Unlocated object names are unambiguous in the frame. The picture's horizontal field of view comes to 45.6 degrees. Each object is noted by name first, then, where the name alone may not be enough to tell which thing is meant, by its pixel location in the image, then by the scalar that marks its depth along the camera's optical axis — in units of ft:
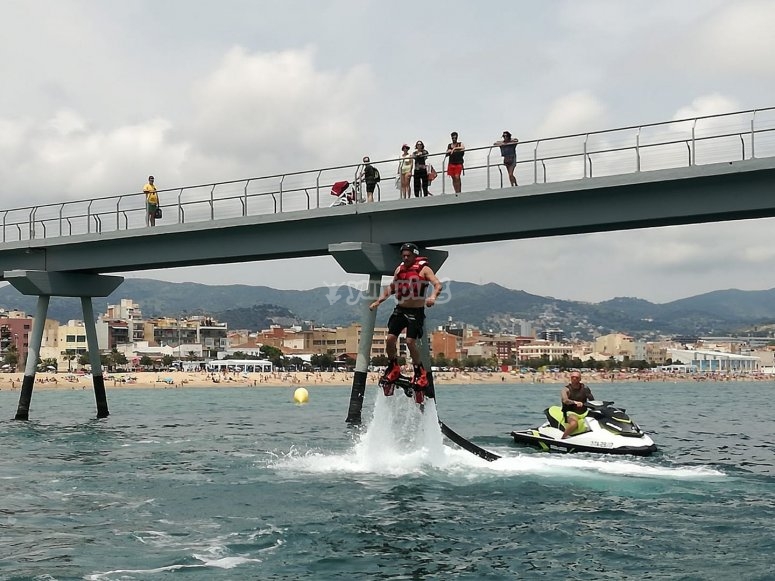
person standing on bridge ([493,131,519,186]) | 104.85
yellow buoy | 255.50
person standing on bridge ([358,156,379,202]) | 115.24
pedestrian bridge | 92.84
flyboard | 66.59
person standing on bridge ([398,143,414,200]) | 112.88
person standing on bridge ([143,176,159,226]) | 135.74
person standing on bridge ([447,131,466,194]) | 108.06
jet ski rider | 89.42
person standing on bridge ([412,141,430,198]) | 111.55
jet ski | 86.84
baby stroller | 117.91
